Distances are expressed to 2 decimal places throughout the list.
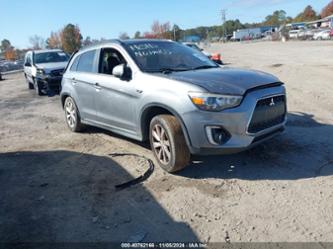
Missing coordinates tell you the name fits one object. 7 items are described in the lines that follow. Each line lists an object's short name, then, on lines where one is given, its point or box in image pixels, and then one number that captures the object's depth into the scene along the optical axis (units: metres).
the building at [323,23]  85.88
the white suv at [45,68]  14.01
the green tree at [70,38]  55.66
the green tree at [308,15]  122.09
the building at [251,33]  117.35
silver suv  4.37
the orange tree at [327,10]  115.38
